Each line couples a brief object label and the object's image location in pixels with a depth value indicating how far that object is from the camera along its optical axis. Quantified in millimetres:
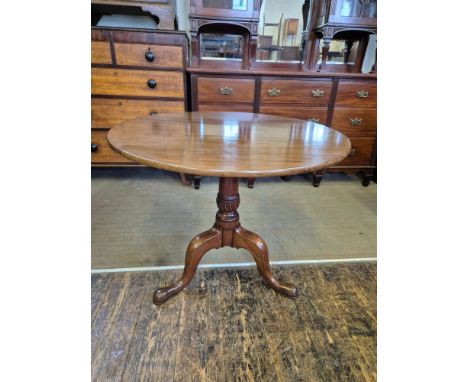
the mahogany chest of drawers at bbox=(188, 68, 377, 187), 1974
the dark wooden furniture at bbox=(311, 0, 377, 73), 1969
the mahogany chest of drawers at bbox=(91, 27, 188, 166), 1799
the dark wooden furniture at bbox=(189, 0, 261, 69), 1882
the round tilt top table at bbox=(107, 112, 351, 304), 736
